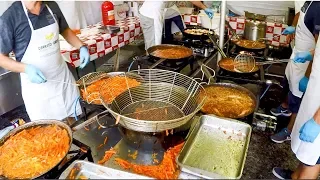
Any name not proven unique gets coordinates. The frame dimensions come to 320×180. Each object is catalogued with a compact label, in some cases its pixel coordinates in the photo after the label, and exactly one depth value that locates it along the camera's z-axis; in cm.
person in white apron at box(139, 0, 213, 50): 405
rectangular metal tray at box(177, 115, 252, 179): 137
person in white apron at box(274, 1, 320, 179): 172
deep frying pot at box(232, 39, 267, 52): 355
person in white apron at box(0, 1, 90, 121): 198
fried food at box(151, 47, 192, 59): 316
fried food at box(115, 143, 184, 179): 136
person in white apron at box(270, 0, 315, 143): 265
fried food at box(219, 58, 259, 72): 301
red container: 412
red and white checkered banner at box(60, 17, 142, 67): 328
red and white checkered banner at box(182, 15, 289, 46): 453
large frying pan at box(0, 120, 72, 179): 155
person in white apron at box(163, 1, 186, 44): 454
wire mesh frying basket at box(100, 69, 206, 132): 145
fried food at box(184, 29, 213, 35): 393
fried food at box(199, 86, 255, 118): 223
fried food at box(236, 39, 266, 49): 364
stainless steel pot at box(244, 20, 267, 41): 432
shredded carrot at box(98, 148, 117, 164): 150
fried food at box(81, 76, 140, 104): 205
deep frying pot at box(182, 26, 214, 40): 378
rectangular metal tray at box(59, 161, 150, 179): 123
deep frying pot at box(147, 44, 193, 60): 322
